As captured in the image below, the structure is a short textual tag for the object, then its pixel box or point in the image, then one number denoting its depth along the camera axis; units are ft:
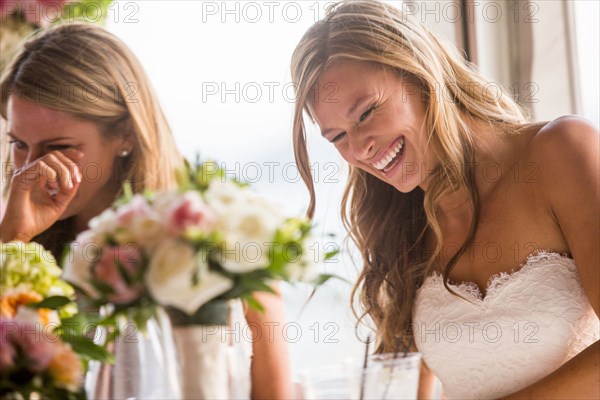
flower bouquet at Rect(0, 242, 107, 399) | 2.36
